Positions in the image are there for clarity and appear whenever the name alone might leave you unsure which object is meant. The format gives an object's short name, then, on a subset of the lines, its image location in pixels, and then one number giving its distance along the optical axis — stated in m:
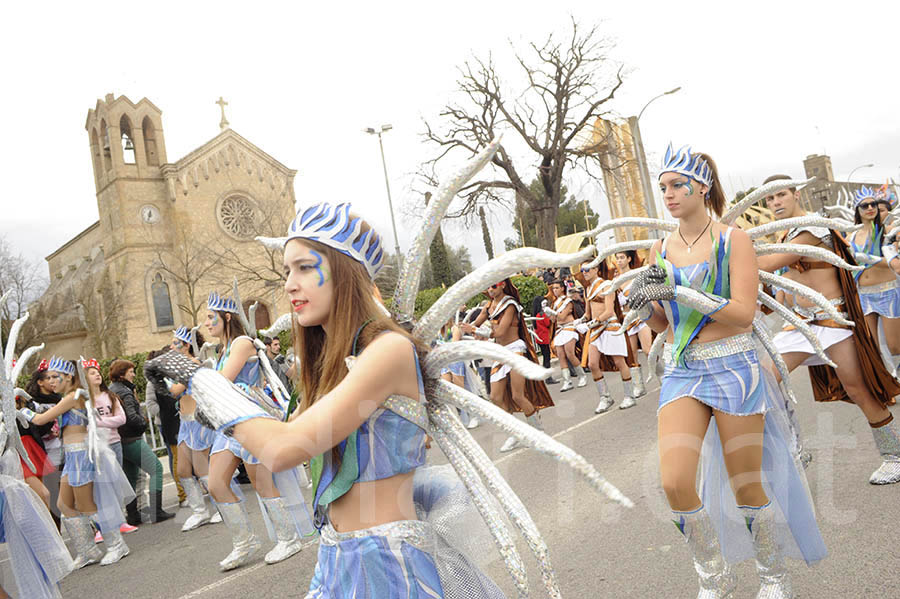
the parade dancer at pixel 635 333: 8.59
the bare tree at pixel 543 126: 31.12
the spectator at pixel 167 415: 8.59
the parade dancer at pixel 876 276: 6.64
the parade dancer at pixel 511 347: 8.22
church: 40.25
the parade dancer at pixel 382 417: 1.89
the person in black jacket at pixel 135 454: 8.14
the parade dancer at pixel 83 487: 6.80
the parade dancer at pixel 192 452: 6.71
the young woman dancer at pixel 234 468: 5.49
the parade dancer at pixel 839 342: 4.80
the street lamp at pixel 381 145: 24.83
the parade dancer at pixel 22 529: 5.00
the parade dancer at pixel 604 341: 9.61
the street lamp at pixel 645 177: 22.39
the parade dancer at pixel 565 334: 12.11
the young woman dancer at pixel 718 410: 3.18
